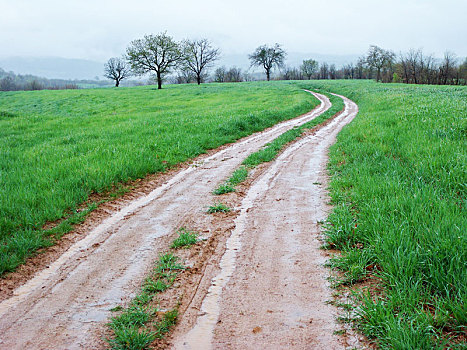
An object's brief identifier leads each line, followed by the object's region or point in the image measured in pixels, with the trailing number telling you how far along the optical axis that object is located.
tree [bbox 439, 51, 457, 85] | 69.56
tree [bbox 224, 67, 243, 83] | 119.51
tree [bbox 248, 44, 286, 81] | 93.44
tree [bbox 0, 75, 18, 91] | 108.68
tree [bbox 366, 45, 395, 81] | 93.69
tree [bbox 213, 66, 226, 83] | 116.53
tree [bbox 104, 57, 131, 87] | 94.06
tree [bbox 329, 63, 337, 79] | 131.49
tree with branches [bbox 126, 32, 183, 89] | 56.97
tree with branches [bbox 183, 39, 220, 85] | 68.00
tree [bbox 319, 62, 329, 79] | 133.88
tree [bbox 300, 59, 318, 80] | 129.75
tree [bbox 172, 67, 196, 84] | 114.02
